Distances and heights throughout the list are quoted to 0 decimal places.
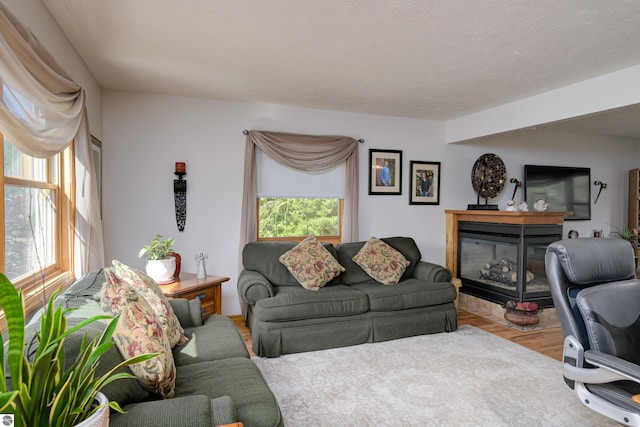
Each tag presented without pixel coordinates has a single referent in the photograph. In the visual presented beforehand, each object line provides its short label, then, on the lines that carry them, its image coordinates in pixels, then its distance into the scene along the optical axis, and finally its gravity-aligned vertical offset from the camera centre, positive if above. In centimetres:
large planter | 100 -57
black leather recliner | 177 -55
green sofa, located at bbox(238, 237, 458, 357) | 333 -89
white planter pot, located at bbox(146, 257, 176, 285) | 327 -53
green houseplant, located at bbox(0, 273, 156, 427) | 94 -45
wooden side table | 312 -70
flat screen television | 570 +36
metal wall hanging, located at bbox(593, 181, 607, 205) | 620 +41
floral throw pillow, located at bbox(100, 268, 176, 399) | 151 -53
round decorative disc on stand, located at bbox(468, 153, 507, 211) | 542 +49
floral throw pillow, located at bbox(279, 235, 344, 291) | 373 -56
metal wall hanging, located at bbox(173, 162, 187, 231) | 408 +13
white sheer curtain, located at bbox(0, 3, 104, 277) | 147 +45
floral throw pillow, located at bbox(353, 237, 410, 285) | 402 -57
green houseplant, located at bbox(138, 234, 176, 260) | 333 -36
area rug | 237 -129
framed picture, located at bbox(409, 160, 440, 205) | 512 +37
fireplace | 430 -61
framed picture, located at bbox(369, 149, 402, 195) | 490 +50
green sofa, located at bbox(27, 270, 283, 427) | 126 -81
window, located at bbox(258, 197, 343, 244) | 457 -11
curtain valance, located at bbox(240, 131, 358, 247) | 430 +60
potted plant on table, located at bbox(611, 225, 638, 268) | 592 -37
